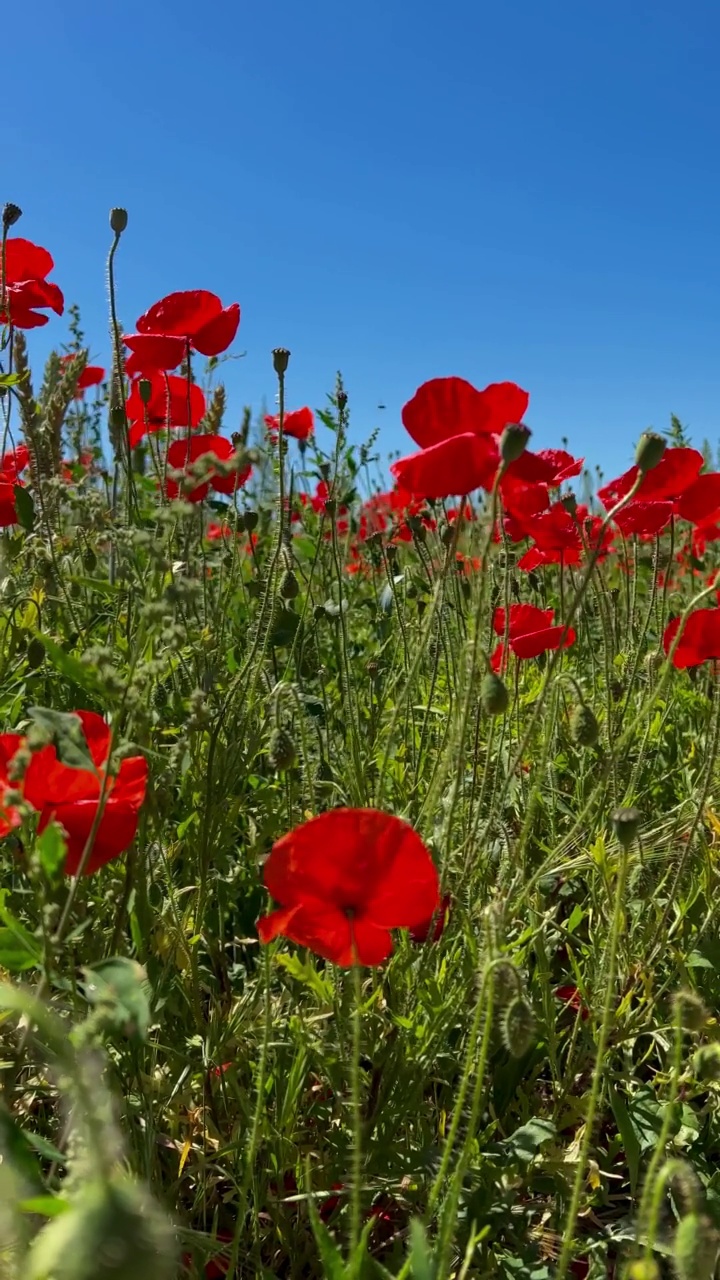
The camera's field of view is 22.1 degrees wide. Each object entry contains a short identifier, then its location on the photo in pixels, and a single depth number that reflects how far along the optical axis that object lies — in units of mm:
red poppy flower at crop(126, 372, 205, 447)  1197
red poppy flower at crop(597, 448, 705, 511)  1052
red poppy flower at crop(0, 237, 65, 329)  1147
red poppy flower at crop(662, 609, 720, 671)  1102
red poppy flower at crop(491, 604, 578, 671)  1081
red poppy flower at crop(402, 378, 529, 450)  903
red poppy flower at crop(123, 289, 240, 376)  1094
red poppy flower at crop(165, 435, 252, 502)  1147
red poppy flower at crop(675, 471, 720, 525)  1107
